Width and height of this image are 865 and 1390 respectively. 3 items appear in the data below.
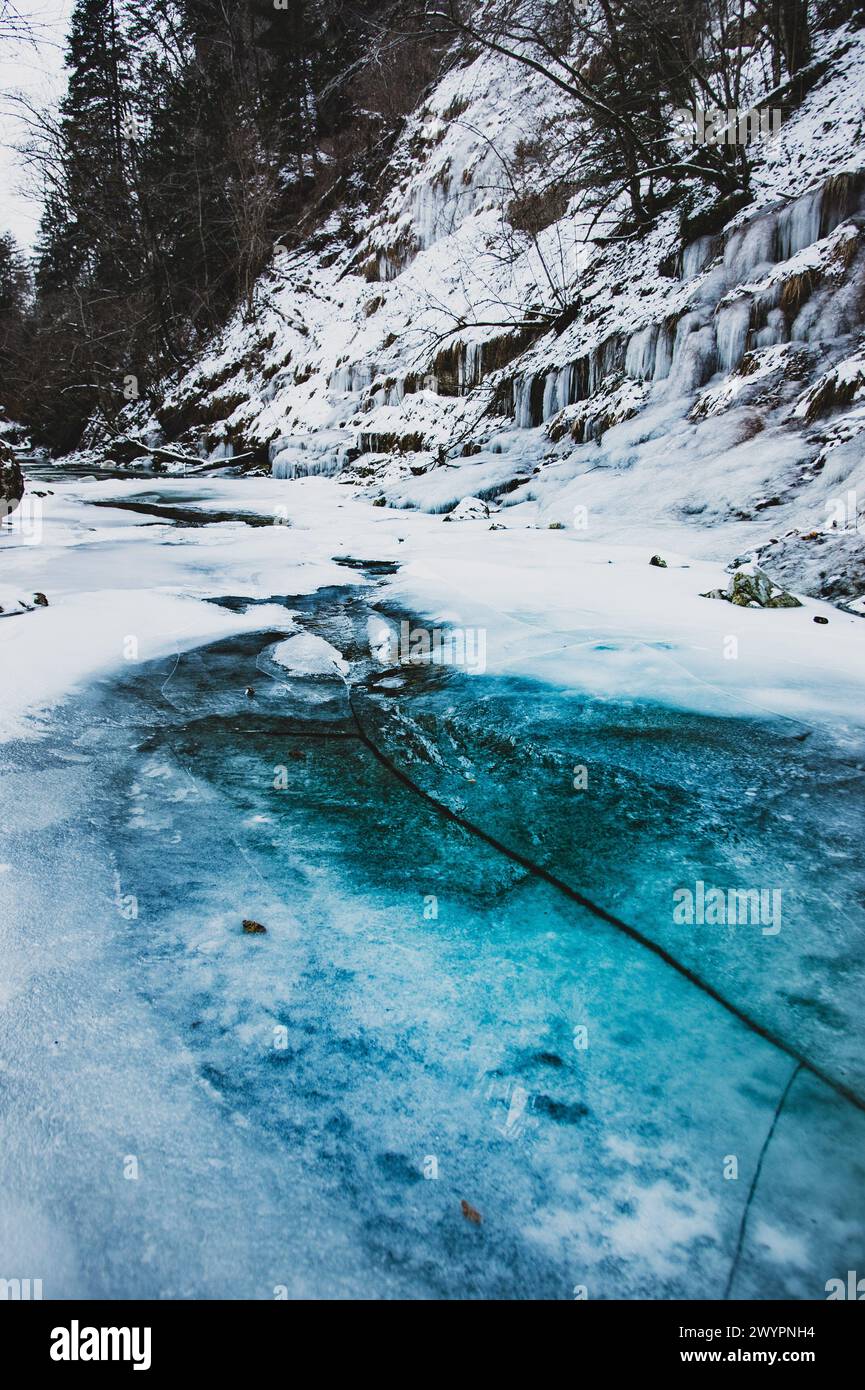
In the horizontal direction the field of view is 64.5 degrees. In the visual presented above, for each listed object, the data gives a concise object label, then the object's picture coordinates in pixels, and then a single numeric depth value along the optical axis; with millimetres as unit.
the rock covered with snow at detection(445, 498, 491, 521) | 8570
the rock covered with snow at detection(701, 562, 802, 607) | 4082
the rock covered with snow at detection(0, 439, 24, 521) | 8164
